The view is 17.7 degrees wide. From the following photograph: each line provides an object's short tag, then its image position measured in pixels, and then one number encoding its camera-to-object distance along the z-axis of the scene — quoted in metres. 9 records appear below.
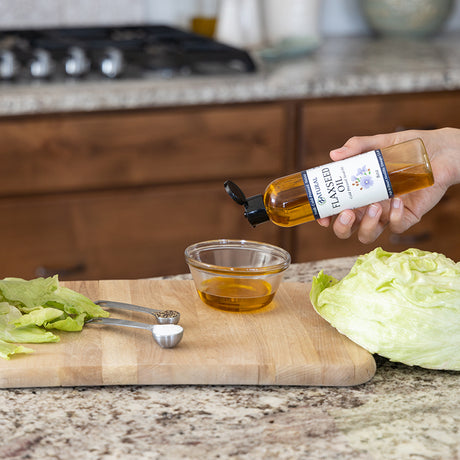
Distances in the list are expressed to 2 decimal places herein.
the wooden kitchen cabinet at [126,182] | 2.20
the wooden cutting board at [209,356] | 1.28
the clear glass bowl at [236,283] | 1.40
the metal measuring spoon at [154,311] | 1.36
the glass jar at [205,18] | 2.94
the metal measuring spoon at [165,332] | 1.31
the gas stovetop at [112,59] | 2.24
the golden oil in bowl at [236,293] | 1.40
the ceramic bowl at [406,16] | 2.98
